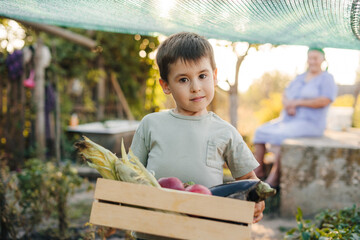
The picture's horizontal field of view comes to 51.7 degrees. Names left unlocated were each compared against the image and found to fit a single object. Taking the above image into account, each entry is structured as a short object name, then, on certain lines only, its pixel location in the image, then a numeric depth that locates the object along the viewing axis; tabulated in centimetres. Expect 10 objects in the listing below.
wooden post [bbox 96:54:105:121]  950
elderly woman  489
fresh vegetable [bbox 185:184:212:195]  129
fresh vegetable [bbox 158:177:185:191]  133
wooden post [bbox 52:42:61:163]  644
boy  165
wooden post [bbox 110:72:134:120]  951
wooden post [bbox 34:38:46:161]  673
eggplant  122
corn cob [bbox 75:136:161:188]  127
